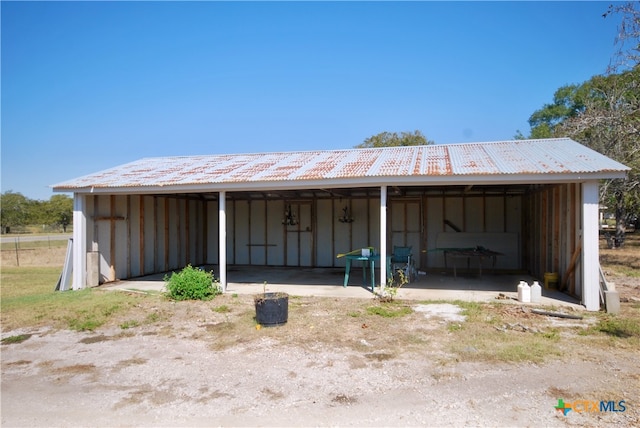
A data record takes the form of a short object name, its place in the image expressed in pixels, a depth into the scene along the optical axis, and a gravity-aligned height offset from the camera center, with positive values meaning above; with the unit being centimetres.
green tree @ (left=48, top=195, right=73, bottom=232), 4251 +59
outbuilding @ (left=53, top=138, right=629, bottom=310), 740 +20
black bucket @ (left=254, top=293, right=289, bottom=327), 588 -130
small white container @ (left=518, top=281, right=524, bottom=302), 731 -133
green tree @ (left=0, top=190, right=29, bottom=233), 3862 +67
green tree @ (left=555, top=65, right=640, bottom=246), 1085 +256
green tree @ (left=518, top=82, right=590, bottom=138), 2849 +800
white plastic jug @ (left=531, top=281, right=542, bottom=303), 721 -132
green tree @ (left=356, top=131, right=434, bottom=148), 2792 +519
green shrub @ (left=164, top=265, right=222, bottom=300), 788 -130
